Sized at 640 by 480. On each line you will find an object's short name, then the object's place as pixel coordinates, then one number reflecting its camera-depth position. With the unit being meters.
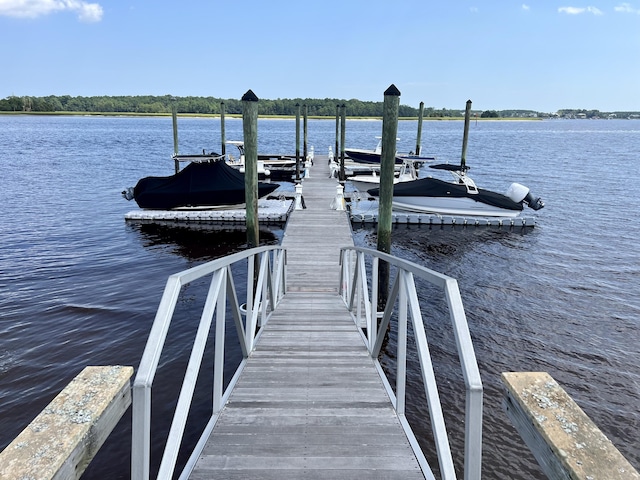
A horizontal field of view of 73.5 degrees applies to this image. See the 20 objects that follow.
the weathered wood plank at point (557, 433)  1.88
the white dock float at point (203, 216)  17.86
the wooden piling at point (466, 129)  25.39
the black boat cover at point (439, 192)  17.64
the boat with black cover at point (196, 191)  18.06
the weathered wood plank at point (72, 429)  1.75
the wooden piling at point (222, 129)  29.20
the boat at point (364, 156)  29.38
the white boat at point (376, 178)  21.34
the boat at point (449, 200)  17.67
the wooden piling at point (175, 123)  26.64
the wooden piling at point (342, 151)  22.81
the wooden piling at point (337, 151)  30.97
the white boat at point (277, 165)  29.28
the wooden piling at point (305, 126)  32.25
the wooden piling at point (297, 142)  26.96
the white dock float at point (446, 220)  17.91
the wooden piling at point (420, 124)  32.01
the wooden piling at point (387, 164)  9.60
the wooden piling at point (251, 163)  10.27
